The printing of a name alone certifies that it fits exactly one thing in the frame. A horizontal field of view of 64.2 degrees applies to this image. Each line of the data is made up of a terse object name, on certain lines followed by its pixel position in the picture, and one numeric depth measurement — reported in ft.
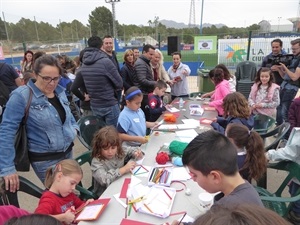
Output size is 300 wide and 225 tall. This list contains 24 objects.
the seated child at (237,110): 9.31
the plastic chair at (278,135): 8.25
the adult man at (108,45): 13.12
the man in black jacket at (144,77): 13.67
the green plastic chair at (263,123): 11.28
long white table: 4.85
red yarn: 7.23
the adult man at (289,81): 13.48
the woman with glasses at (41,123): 5.82
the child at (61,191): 5.32
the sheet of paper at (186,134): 9.07
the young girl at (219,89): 12.75
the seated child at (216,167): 4.32
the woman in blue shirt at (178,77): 16.31
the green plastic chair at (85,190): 6.93
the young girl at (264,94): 12.34
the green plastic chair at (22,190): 6.16
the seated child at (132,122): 8.68
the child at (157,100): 12.52
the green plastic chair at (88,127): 9.88
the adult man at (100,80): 10.66
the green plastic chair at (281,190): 5.77
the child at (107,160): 6.50
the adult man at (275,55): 15.70
